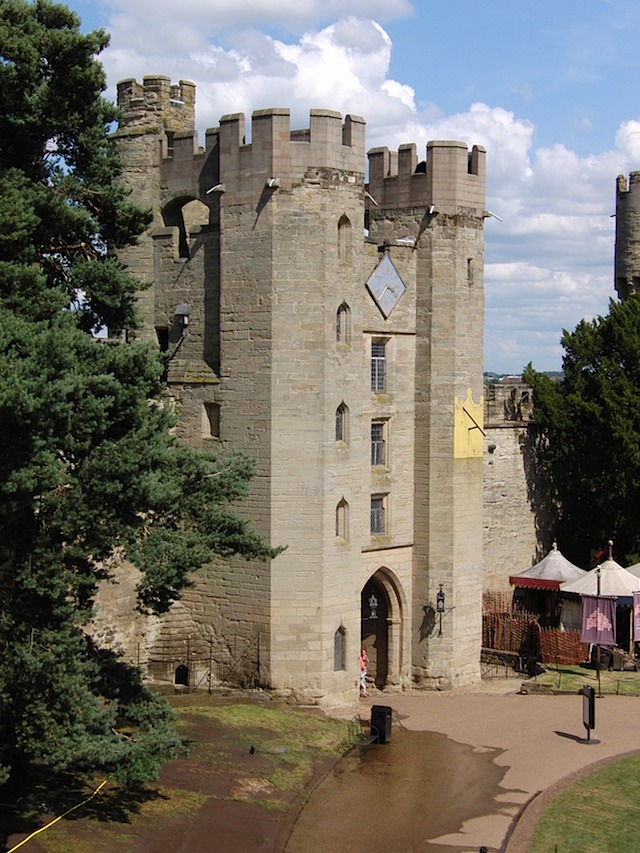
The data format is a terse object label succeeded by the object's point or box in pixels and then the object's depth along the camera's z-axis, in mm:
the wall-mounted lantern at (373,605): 29875
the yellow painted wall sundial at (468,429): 30188
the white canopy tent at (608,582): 31953
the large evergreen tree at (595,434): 37344
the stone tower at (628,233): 44906
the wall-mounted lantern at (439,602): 29797
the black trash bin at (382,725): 25219
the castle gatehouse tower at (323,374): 26094
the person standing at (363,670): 29183
